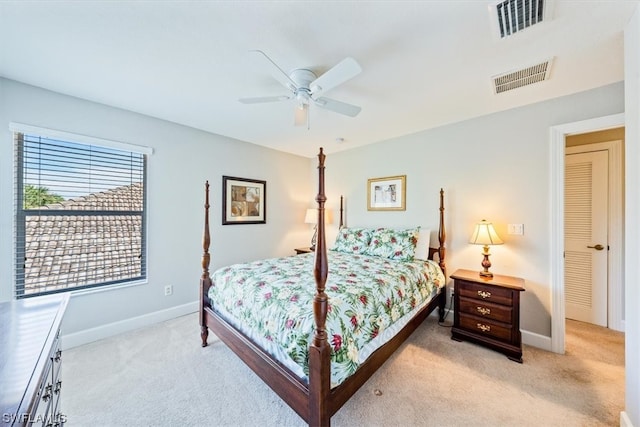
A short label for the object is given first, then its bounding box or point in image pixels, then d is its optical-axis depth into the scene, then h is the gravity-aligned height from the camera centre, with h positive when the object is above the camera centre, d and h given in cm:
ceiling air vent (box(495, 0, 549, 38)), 141 +119
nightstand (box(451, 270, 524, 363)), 234 -96
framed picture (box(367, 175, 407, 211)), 368 +32
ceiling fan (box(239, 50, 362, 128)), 170 +96
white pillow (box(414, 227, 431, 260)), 314 -38
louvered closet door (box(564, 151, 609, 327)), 296 -25
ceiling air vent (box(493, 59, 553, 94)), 203 +119
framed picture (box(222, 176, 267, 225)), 374 +19
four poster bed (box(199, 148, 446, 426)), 141 -74
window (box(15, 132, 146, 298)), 232 -4
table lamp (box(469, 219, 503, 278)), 263 -25
